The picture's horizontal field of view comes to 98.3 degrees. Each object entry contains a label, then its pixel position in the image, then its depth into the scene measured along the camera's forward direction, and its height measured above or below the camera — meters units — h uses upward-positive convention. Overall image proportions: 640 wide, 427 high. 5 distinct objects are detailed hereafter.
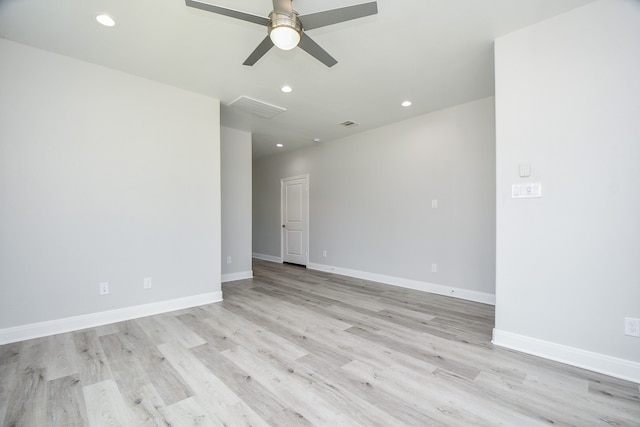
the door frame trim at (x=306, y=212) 6.07 +0.02
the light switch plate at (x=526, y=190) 2.21 +0.17
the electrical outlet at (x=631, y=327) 1.86 -0.78
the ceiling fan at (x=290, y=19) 1.67 +1.23
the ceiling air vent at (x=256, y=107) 3.59 +1.46
